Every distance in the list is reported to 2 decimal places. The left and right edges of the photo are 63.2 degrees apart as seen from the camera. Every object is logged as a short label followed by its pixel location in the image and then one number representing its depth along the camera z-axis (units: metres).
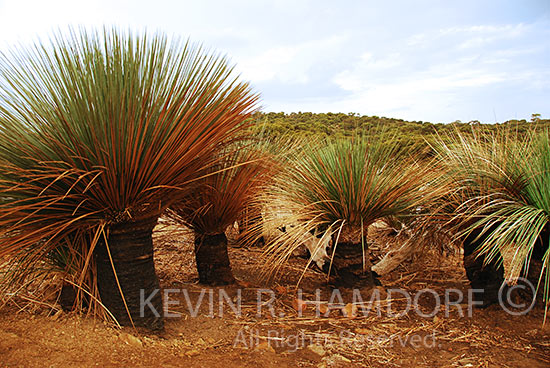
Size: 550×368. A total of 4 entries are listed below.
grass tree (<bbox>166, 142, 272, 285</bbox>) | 3.65
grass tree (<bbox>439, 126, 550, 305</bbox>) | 3.22
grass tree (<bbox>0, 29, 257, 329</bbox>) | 2.54
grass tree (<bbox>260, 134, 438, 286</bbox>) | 3.71
